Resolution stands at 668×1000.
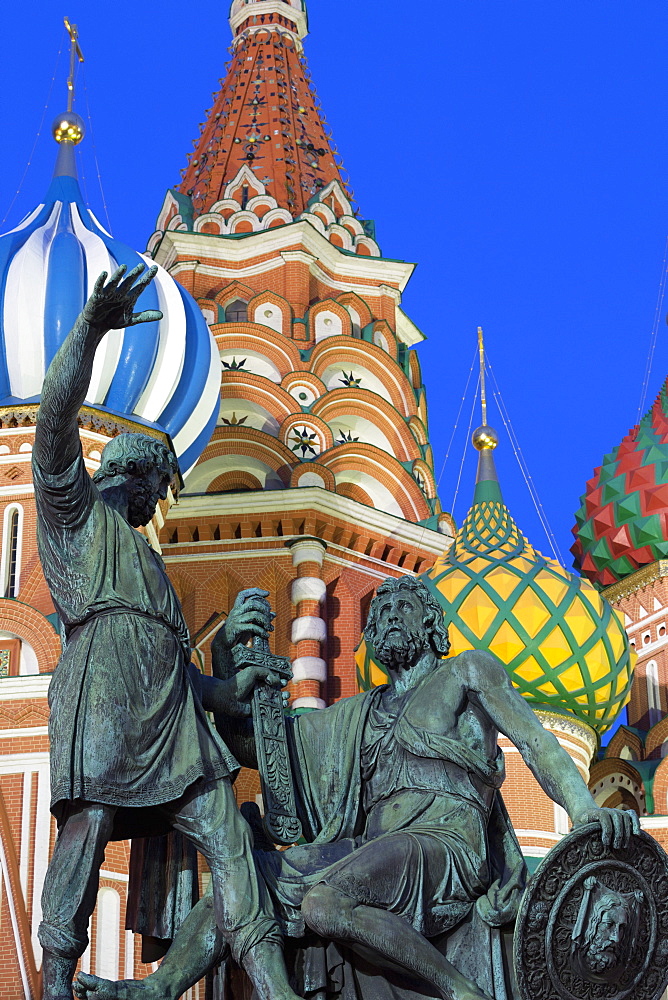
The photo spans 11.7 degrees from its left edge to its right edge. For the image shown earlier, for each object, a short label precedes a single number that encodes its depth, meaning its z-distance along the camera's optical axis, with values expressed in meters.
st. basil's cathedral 30.49
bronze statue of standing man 9.11
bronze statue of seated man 8.99
